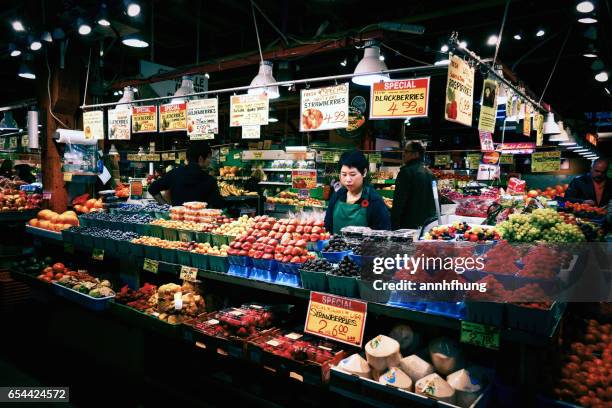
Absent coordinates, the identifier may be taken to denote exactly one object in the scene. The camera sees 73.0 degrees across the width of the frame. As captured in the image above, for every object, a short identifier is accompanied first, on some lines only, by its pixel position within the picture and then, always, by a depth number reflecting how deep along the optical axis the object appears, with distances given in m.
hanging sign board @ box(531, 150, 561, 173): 11.86
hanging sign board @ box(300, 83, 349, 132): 4.85
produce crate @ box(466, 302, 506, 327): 2.04
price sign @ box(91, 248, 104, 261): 4.57
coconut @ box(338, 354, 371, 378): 2.39
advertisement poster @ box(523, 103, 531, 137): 7.32
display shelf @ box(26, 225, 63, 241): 5.33
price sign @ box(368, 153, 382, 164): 12.37
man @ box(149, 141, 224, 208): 5.54
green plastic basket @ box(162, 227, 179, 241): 4.13
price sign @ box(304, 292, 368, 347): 2.52
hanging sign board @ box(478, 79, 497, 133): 4.84
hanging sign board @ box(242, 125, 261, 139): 5.63
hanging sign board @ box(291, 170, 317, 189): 11.77
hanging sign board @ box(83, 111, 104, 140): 6.52
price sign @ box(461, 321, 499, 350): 2.07
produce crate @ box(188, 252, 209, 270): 3.51
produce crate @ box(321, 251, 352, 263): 2.78
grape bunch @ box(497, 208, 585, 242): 2.73
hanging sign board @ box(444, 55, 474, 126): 3.94
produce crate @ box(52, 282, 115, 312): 4.09
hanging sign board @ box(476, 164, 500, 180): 11.11
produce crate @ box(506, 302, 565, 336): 1.93
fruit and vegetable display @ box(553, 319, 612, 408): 2.31
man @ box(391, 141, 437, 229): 5.40
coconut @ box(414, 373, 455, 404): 2.14
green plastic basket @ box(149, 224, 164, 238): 4.27
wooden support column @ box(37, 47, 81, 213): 6.37
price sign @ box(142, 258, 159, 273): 3.85
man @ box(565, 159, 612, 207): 6.77
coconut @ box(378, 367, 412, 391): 2.26
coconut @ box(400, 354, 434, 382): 2.36
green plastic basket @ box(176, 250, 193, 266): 3.63
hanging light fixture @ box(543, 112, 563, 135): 8.80
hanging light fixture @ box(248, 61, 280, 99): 5.61
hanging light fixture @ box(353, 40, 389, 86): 4.93
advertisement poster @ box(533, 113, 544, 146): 8.24
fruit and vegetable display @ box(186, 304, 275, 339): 3.06
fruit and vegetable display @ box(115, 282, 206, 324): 3.48
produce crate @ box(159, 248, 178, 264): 3.75
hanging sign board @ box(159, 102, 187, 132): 6.36
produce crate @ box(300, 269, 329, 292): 2.67
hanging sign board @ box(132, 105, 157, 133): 6.77
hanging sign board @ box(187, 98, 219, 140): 5.97
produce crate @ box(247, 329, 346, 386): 2.49
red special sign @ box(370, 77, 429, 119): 4.40
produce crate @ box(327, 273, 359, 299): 2.54
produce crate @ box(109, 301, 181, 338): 3.38
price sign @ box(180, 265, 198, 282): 3.50
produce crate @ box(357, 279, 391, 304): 2.46
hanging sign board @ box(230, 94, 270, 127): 5.42
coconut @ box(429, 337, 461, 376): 2.40
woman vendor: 3.85
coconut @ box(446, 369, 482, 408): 2.17
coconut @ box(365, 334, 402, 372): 2.36
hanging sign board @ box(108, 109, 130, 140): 6.91
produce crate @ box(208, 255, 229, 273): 3.37
